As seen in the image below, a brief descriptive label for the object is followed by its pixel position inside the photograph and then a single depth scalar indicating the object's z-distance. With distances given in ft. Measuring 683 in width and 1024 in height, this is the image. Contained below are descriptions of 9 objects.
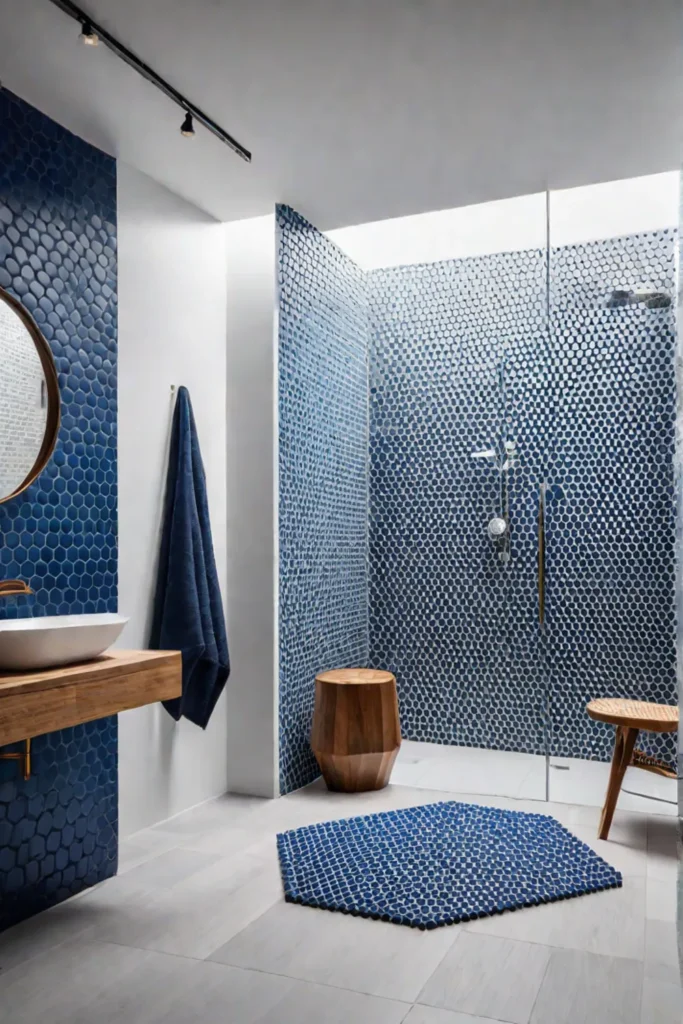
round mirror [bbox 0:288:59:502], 9.60
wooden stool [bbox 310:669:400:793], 13.65
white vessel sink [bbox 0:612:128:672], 8.24
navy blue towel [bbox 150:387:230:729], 12.20
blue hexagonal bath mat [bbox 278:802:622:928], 9.63
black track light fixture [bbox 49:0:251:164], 8.49
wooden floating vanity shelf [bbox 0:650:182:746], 7.88
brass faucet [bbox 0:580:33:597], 9.25
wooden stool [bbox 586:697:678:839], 11.42
